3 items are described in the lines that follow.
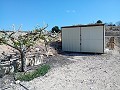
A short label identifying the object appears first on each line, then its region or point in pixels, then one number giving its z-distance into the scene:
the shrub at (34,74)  3.47
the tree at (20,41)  3.97
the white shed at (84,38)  6.40
